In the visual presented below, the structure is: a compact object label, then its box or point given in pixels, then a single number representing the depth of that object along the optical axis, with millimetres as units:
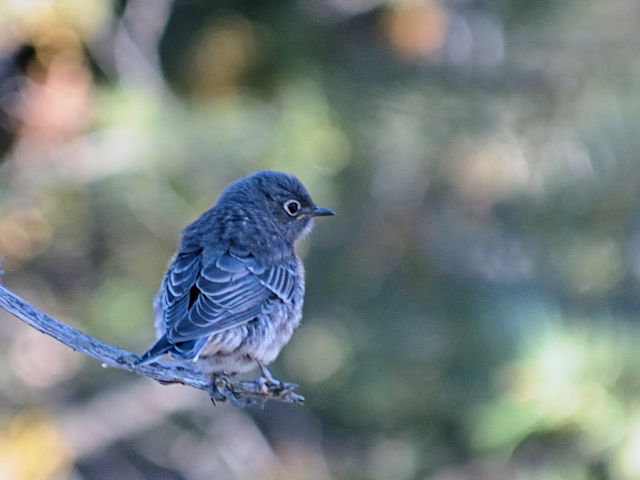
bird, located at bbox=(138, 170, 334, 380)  7336
